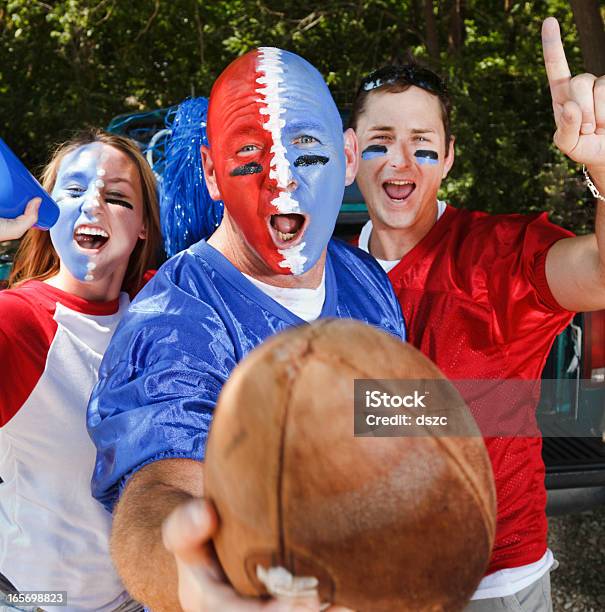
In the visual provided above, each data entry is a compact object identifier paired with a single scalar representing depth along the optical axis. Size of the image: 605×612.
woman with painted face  2.01
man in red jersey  2.07
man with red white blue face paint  1.31
